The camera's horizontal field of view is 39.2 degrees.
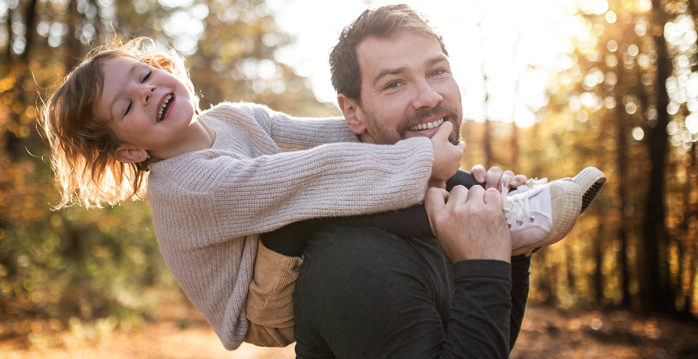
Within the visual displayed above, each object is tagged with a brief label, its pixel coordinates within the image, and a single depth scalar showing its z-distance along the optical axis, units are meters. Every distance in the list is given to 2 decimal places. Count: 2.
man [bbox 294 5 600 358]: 1.02
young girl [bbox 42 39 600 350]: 1.09
